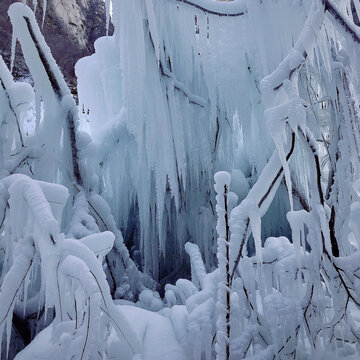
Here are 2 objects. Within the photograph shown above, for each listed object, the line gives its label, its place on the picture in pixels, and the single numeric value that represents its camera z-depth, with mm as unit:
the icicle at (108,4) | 2626
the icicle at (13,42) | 2525
